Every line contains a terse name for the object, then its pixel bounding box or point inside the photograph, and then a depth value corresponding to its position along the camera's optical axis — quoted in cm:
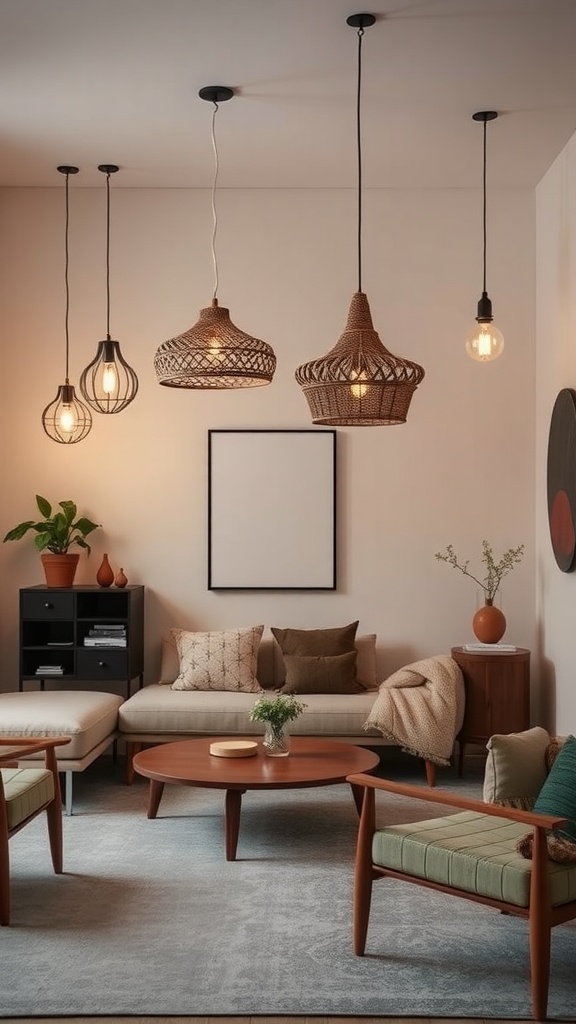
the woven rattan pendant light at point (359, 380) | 415
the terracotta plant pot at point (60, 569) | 673
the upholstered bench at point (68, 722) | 559
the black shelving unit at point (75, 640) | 659
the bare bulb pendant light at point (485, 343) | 598
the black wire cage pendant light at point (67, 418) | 676
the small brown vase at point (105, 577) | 681
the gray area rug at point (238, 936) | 340
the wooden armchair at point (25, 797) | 402
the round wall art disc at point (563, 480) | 581
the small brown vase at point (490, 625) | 659
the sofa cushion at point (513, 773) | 402
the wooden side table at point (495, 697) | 631
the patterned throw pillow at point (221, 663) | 652
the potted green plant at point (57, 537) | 673
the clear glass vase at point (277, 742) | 534
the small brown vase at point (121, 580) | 687
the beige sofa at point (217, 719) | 616
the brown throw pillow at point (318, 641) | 661
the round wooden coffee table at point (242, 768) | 488
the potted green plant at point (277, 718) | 523
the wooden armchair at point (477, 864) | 336
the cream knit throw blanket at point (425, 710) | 607
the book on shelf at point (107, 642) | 660
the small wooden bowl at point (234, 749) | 532
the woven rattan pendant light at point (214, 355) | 452
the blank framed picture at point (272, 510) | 702
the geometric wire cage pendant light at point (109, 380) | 647
